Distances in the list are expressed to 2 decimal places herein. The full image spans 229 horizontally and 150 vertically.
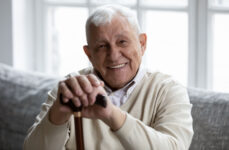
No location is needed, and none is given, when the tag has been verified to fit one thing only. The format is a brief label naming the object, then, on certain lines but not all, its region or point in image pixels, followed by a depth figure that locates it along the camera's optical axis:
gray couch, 2.61
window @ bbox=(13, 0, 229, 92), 2.61
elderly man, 1.66
